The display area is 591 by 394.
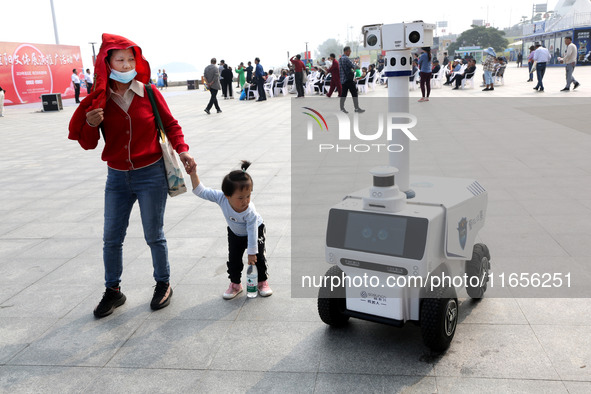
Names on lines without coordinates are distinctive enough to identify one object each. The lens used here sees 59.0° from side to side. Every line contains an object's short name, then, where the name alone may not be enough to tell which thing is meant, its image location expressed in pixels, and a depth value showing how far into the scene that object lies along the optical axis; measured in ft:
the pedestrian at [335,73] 55.16
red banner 90.12
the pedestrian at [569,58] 53.16
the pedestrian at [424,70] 52.85
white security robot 8.55
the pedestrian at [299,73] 69.77
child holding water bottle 10.84
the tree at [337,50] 587.02
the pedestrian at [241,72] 92.84
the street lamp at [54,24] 109.60
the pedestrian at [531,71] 73.04
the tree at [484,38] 345.10
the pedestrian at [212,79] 59.06
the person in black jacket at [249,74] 82.02
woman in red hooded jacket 10.28
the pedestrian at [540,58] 56.39
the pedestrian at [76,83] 81.70
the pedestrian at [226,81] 73.87
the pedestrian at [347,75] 48.75
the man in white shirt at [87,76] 86.18
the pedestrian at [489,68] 64.94
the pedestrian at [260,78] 73.36
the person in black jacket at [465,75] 70.54
